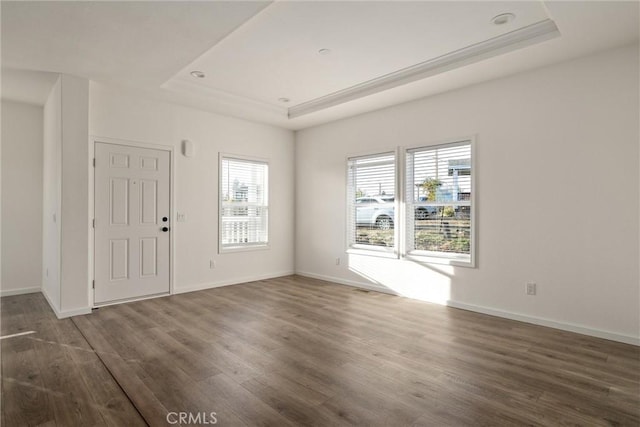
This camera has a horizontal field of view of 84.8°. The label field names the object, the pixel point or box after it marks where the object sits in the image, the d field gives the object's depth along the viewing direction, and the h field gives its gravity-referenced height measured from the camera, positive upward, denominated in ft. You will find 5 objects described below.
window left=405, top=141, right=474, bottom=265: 14.42 +0.52
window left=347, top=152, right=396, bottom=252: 17.25 +0.63
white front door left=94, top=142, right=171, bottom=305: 14.58 -0.40
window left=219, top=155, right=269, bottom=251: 18.80 +0.59
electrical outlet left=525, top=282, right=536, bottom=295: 12.46 -2.64
